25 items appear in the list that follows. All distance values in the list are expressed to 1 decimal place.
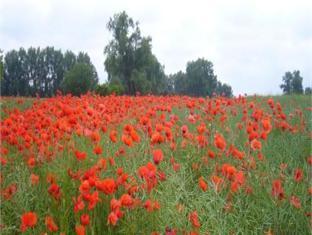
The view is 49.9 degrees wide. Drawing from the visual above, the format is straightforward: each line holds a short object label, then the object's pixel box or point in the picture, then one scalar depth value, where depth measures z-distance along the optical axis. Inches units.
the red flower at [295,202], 80.2
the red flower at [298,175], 85.4
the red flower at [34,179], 93.4
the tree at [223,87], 2350.6
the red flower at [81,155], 93.7
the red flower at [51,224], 73.3
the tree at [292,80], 2049.7
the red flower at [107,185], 75.8
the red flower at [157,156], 88.9
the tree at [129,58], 1107.1
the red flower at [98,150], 92.7
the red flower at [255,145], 102.5
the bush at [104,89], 607.8
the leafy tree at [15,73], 1790.4
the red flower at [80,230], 67.6
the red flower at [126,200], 74.0
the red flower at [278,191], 82.2
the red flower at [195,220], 70.1
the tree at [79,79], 1237.7
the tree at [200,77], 2023.7
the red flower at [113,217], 70.8
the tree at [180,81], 2063.1
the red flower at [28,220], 72.0
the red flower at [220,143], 100.4
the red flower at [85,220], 71.9
